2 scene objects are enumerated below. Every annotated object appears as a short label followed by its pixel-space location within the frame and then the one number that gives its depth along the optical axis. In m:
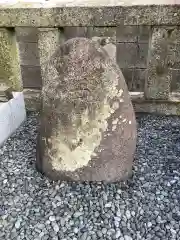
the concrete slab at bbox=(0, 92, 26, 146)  2.68
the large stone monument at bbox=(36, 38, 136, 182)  1.96
